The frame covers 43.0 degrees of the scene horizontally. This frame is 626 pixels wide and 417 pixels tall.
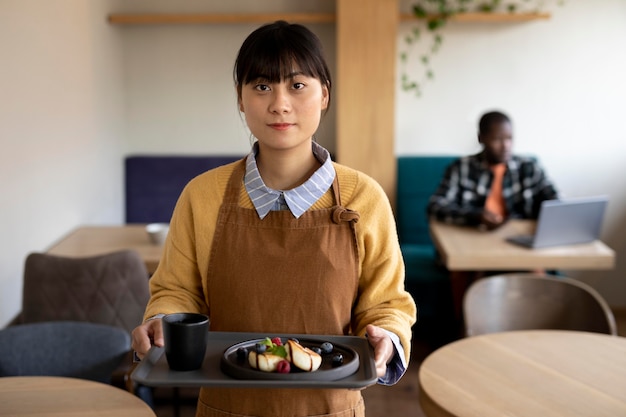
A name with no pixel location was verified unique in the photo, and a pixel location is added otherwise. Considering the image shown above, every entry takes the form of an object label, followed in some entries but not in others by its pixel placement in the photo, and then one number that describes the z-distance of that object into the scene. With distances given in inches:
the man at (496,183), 157.0
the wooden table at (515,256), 130.2
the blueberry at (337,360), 50.2
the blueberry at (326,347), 52.0
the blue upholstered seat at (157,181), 187.5
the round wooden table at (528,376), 67.9
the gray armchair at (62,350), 89.2
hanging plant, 179.4
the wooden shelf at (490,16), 176.7
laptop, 131.1
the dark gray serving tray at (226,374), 47.3
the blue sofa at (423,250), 171.3
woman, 54.4
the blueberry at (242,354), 51.4
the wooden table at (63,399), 66.1
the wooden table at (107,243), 133.0
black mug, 48.5
